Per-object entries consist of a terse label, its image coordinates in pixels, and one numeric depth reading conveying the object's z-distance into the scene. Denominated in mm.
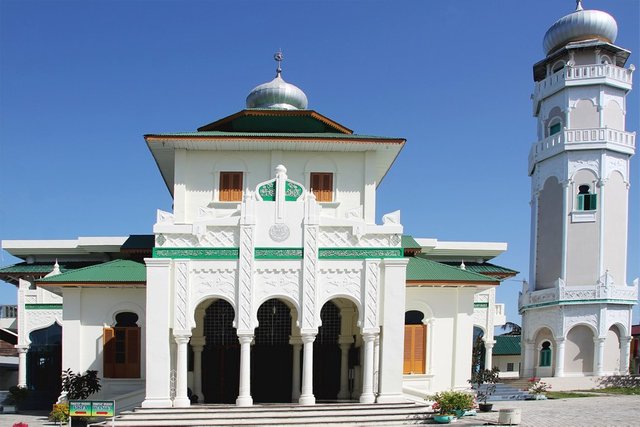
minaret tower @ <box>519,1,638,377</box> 30531
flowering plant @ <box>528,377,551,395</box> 25359
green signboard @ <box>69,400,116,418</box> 15610
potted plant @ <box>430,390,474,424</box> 17359
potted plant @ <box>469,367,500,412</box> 20172
